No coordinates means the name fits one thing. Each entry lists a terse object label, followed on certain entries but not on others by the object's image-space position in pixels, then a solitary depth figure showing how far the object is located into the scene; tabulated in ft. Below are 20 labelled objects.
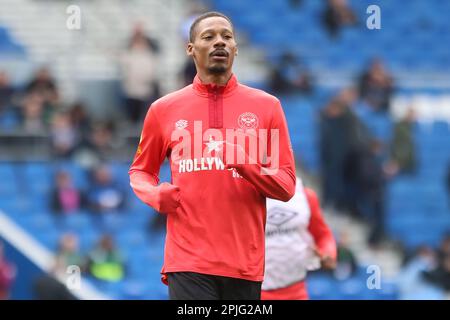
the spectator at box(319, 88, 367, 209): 46.34
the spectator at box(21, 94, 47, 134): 46.14
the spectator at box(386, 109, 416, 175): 49.21
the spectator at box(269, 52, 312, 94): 49.60
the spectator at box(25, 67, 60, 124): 46.26
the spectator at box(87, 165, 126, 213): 44.42
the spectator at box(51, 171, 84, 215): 44.91
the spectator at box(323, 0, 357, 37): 56.18
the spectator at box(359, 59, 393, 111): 50.98
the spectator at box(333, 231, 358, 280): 43.29
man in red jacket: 19.01
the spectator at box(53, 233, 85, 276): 41.55
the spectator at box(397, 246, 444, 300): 42.86
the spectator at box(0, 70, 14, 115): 46.33
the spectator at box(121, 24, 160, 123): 46.98
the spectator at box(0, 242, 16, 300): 41.56
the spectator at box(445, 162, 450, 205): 50.49
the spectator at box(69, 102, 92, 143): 45.60
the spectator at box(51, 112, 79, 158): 45.34
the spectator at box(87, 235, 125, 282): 42.45
